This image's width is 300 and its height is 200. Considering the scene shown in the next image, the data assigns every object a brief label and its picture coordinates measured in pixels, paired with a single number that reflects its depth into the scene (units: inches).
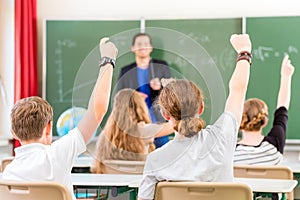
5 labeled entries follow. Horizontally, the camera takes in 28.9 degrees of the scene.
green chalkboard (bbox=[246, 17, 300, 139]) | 207.3
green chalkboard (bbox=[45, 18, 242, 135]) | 214.7
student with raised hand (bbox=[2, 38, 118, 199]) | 83.4
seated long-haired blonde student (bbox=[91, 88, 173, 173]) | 113.2
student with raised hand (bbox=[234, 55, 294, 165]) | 138.9
